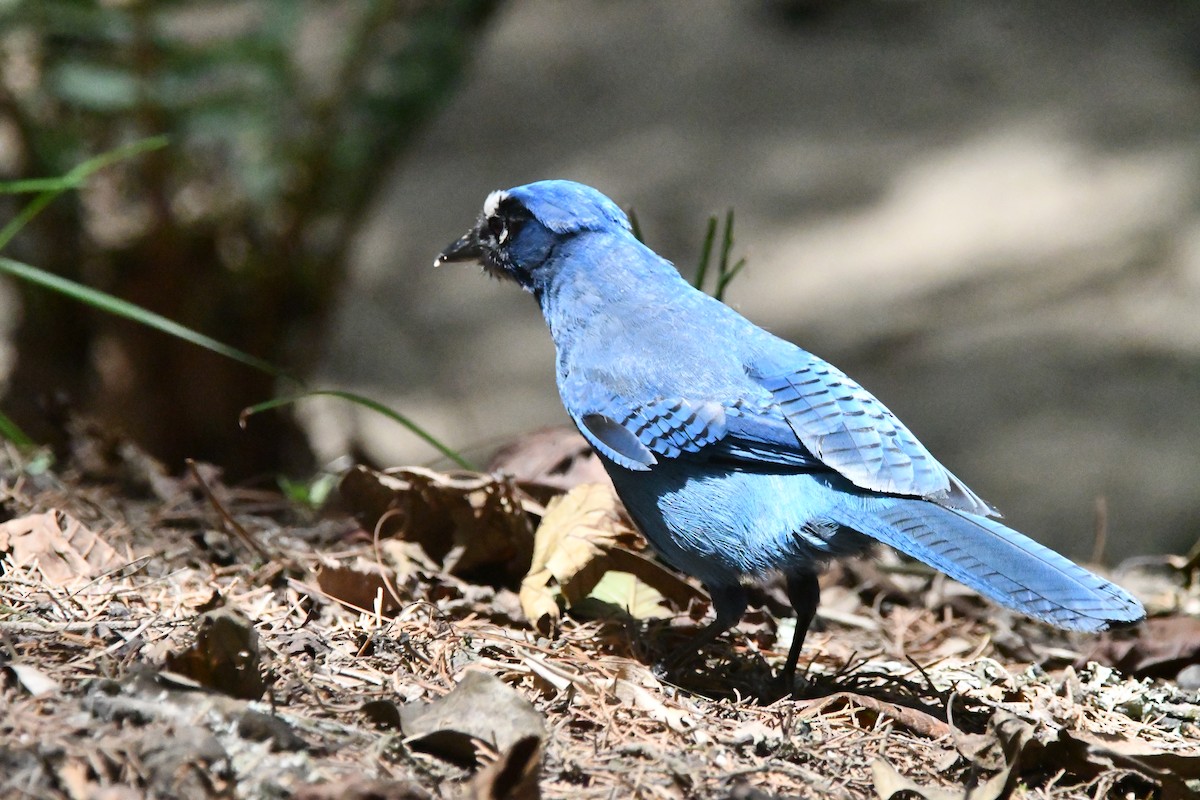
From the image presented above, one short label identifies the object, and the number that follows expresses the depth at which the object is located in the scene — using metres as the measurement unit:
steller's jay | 5.40
